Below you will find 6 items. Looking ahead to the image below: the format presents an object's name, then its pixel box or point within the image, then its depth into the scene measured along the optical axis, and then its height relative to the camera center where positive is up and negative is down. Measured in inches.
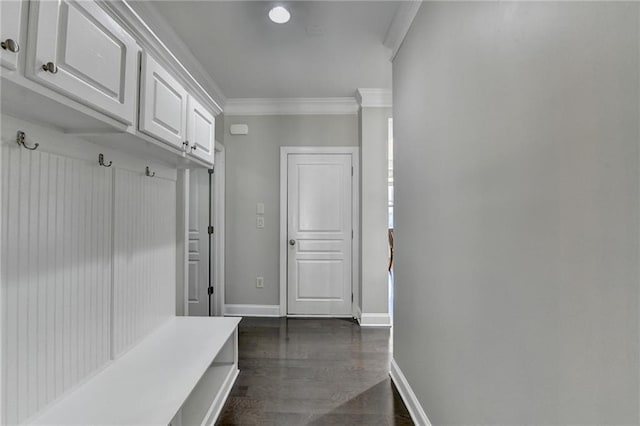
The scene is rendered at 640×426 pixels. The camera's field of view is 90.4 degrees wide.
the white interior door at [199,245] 143.5 -10.3
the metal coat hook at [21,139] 42.8 +11.2
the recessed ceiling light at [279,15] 79.9 +53.5
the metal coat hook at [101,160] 59.1 +11.5
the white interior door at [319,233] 145.8 -4.8
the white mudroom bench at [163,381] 47.2 -28.3
